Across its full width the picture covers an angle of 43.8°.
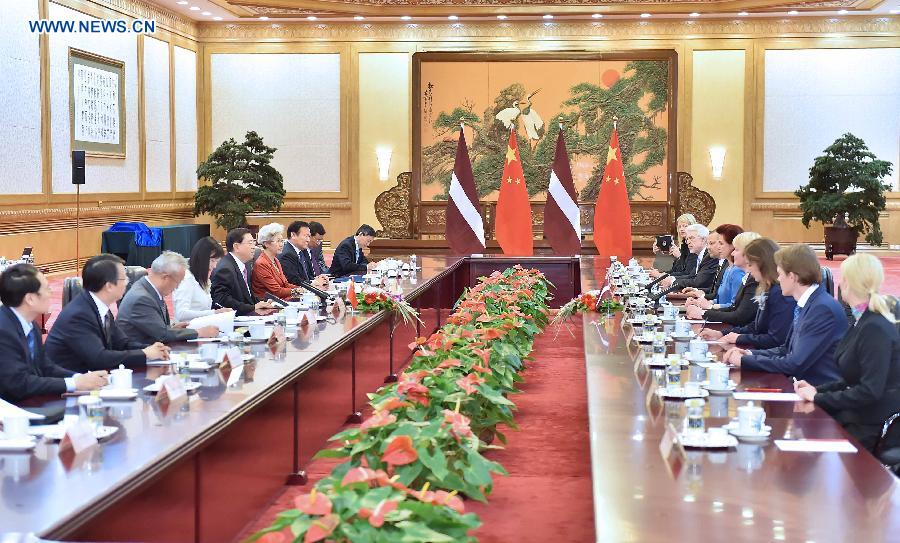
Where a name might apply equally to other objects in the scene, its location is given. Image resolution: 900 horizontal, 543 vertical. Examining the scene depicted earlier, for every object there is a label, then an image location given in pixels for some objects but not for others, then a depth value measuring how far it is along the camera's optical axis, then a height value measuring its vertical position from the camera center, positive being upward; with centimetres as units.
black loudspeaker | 1169 +56
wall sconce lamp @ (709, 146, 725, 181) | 1653 +87
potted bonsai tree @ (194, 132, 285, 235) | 1453 +49
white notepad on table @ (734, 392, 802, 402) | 353 -57
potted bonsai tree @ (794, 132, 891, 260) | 1508 +35
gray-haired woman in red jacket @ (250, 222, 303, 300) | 757 -33
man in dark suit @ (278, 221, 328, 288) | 859 -25
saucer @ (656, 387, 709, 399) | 345 -54
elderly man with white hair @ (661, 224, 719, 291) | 828 -34
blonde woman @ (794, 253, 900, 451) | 358 -48
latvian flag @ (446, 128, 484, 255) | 1214 +4
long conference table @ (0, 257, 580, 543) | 233 -59
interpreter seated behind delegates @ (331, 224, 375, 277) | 1027 -31
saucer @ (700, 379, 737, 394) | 360 -55
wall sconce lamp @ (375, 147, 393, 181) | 1680 +90
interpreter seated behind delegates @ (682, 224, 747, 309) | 682 -35
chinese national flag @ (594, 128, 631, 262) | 1216 +10
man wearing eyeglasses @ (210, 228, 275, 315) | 675 -34
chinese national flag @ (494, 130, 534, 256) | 1236 +7
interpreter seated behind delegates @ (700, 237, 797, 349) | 510 -40
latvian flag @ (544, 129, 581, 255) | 1209 +9
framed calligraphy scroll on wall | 1287 +139
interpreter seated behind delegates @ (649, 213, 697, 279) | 946 -30
